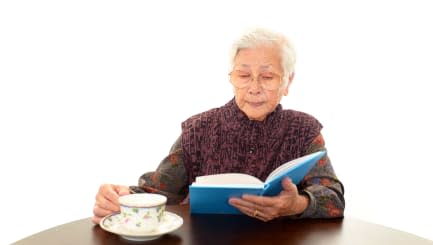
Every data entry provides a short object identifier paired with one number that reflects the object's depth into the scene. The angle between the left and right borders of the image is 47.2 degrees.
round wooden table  1.11
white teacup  1.08
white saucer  1.09
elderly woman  1.59
